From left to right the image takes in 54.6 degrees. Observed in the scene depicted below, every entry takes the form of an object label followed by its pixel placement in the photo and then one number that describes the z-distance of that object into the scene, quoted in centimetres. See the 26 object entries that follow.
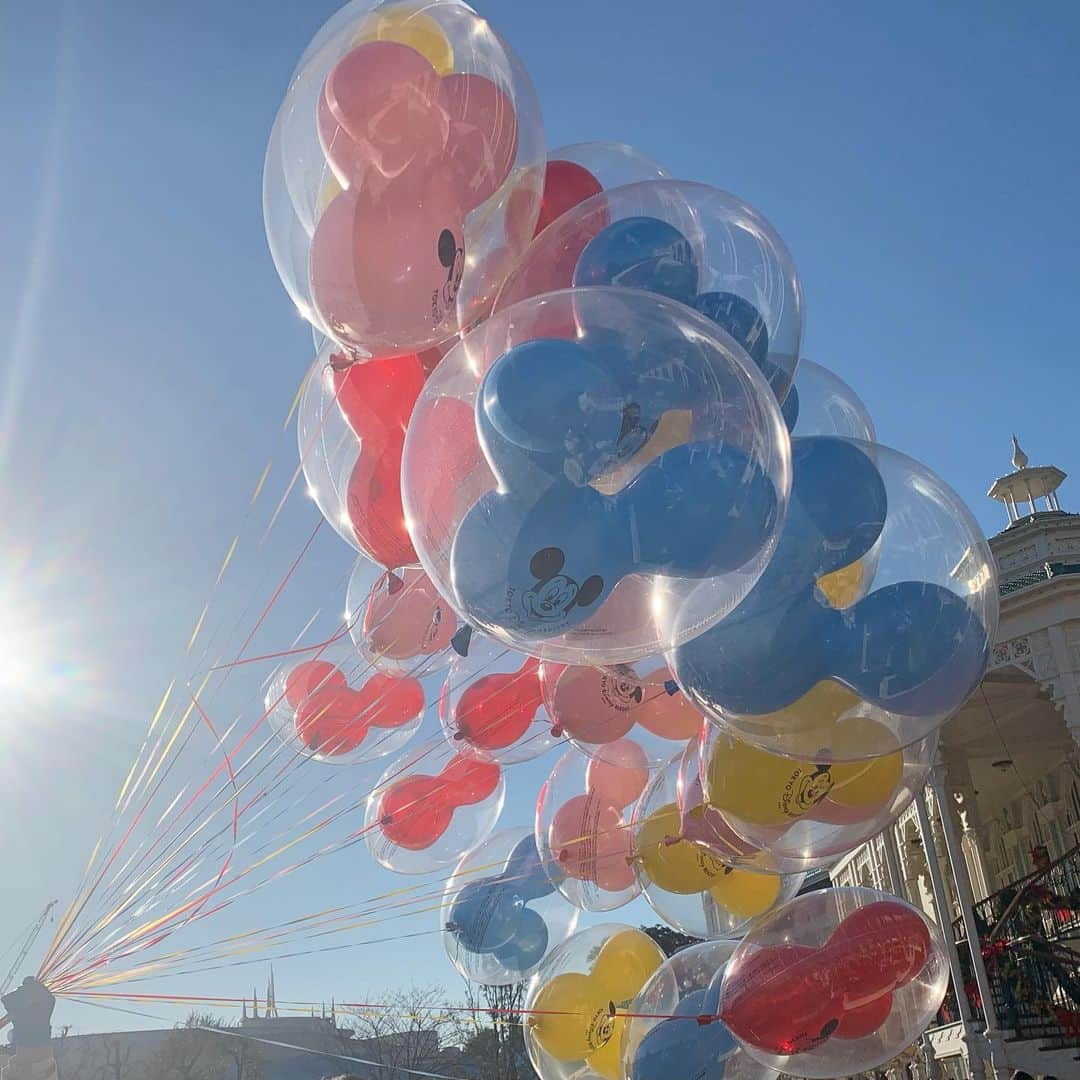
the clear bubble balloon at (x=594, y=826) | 565
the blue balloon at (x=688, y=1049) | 525
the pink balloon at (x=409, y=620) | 495
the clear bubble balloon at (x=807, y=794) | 411
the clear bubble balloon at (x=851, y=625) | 349
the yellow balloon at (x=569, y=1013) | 600
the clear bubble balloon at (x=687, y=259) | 356
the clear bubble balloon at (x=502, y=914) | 613
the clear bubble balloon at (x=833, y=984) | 490
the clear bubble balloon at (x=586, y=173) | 418
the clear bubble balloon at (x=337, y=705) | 547
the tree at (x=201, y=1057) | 4050
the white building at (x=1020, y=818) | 966
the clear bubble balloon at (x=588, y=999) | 601
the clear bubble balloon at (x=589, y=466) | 293
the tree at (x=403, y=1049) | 3553
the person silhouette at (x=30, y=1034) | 452
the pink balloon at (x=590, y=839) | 566
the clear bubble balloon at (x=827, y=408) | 452
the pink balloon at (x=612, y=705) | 488
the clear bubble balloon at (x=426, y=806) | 583
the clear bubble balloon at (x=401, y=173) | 347
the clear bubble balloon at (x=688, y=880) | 528
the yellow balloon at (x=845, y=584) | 354
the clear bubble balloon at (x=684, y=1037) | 527
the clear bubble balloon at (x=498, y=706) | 532
